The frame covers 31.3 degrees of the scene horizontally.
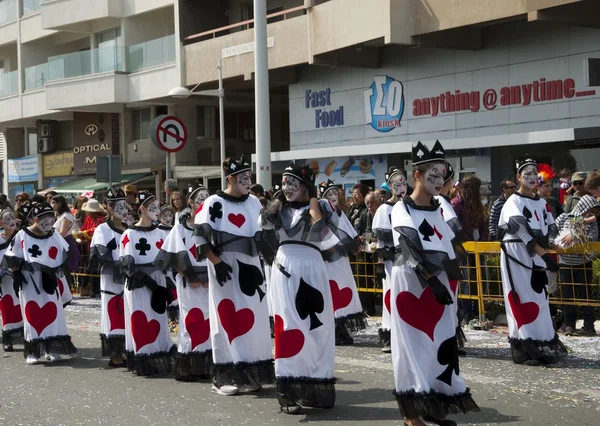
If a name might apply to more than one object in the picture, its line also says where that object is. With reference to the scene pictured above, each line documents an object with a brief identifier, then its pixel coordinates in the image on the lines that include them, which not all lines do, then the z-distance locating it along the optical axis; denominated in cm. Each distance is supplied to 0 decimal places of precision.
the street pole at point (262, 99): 1775
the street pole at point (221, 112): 2343
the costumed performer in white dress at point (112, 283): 1116
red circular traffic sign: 1783
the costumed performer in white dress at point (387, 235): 1094
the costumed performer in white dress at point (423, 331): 721
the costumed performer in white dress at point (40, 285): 1166
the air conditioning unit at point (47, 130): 3912
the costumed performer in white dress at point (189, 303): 1001
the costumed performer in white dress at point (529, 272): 1012
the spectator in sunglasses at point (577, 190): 1232
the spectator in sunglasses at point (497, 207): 1229
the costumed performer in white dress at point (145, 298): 1048
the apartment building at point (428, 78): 1916
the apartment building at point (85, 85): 3238
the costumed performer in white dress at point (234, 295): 918
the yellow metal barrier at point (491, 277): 1196
